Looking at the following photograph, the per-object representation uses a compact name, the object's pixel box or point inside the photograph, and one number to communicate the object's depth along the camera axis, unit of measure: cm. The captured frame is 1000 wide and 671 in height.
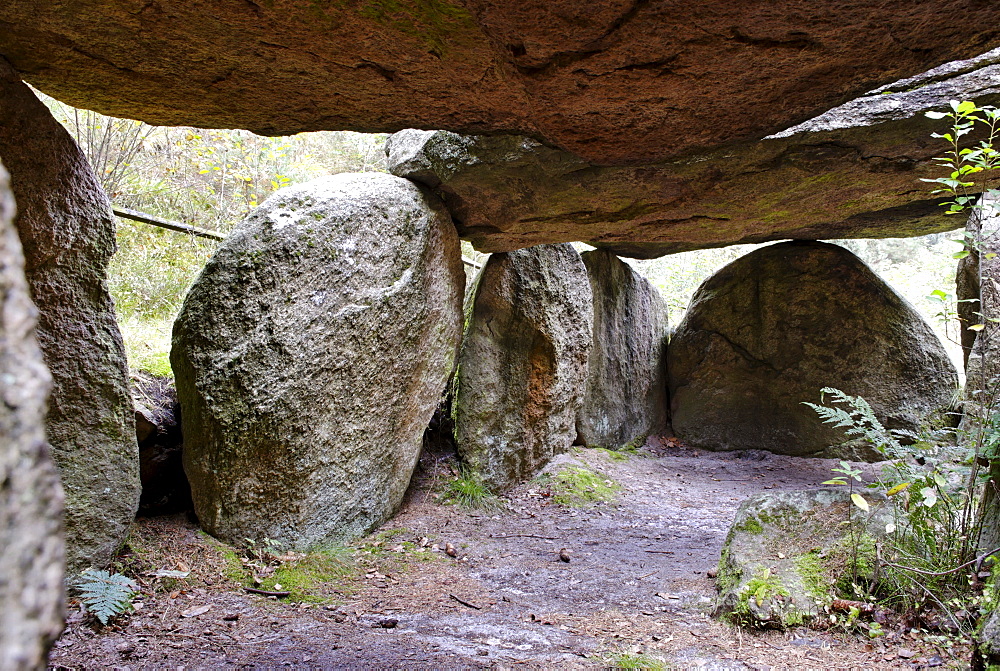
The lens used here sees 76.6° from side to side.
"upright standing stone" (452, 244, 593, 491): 568
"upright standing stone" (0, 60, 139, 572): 296
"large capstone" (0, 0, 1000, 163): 250
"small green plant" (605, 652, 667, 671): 254
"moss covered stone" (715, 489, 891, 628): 280
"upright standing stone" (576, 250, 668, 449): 747
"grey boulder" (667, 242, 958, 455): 719
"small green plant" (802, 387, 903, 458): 288
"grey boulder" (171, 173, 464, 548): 359
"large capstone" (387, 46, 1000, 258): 394
